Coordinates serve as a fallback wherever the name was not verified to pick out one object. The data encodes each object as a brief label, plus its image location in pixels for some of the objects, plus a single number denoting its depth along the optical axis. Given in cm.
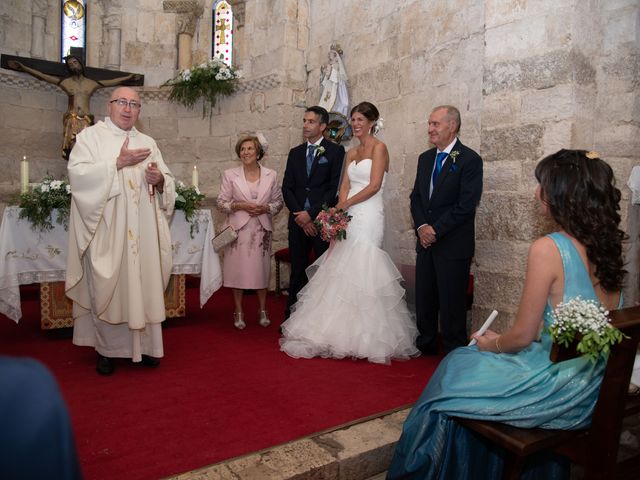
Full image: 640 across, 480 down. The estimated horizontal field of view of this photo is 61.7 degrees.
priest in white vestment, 347
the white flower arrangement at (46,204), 438
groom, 488
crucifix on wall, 762
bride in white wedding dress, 401
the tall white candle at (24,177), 448
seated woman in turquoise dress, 198
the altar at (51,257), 425
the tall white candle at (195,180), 493
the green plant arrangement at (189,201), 491
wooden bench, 177
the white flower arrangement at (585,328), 166
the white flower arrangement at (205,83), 760
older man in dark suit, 395
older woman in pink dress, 488
